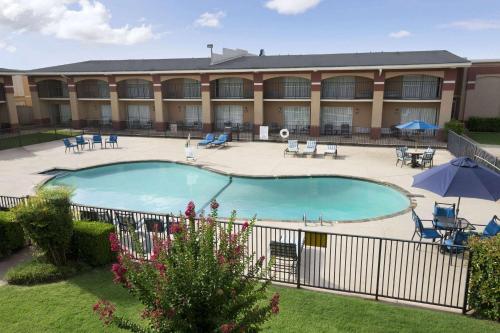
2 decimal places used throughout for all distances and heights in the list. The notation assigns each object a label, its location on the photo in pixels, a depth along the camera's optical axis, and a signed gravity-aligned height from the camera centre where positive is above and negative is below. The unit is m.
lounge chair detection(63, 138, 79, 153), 24.05 -2.69
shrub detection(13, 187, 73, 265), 8.27 -2.55
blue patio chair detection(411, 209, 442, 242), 9.80 -3.39
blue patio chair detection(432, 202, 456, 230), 10.28 -3.25
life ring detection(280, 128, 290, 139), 27.33 -2.26
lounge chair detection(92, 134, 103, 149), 26.23 -2.51
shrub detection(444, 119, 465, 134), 24.53 -1.59
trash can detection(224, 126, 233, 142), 28.44 -2.32
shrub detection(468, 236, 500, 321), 6.64 -3.14
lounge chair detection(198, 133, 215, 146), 26.20 -2.61
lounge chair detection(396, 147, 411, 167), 20.00 -2.91
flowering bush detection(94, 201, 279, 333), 4.33 -2.16
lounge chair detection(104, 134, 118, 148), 26.30 -2.59
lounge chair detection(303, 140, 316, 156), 22.98 -2.81
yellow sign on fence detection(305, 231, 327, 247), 8.07 -2.95
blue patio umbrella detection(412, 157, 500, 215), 9.12 -1.97
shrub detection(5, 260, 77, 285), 8.28 -3.77
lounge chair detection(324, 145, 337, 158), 22.39 -2.80
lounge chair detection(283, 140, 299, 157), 23.34 -2.78
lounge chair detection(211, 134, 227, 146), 26.39 -2.63
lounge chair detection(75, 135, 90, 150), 25.26 -2.51
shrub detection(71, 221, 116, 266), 8.93 -3.34
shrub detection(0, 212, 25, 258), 9.54 -3.31
